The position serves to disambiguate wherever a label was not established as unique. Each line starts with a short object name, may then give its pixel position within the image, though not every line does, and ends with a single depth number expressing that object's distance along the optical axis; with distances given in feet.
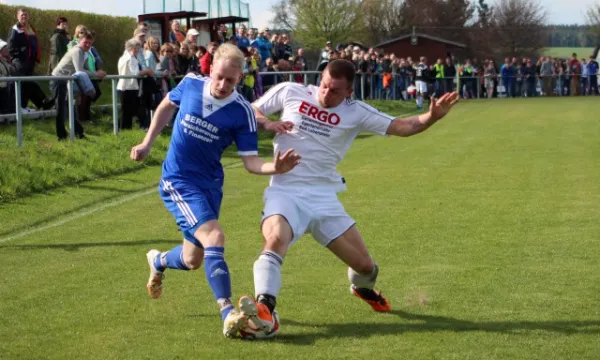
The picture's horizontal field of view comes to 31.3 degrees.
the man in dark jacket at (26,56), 61.31
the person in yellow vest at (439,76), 163.12
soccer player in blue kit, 21.65
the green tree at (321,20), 230.07
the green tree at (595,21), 287.48
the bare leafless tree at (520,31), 310.04
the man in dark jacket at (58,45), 59.98
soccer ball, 20.77
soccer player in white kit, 22.84
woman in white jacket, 62.39
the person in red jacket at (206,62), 66.64
